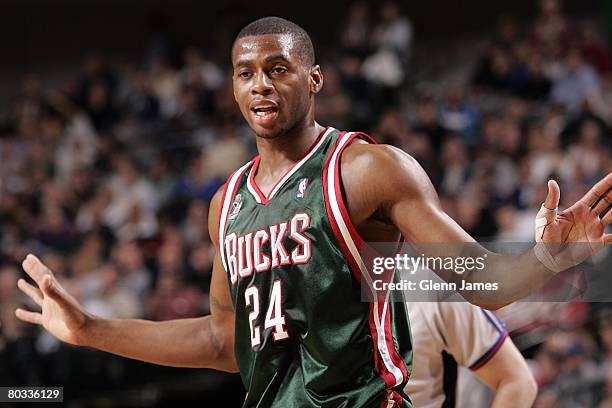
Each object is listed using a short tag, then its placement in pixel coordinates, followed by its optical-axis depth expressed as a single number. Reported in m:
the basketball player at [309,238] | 6.40
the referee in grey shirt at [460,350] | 8.43
